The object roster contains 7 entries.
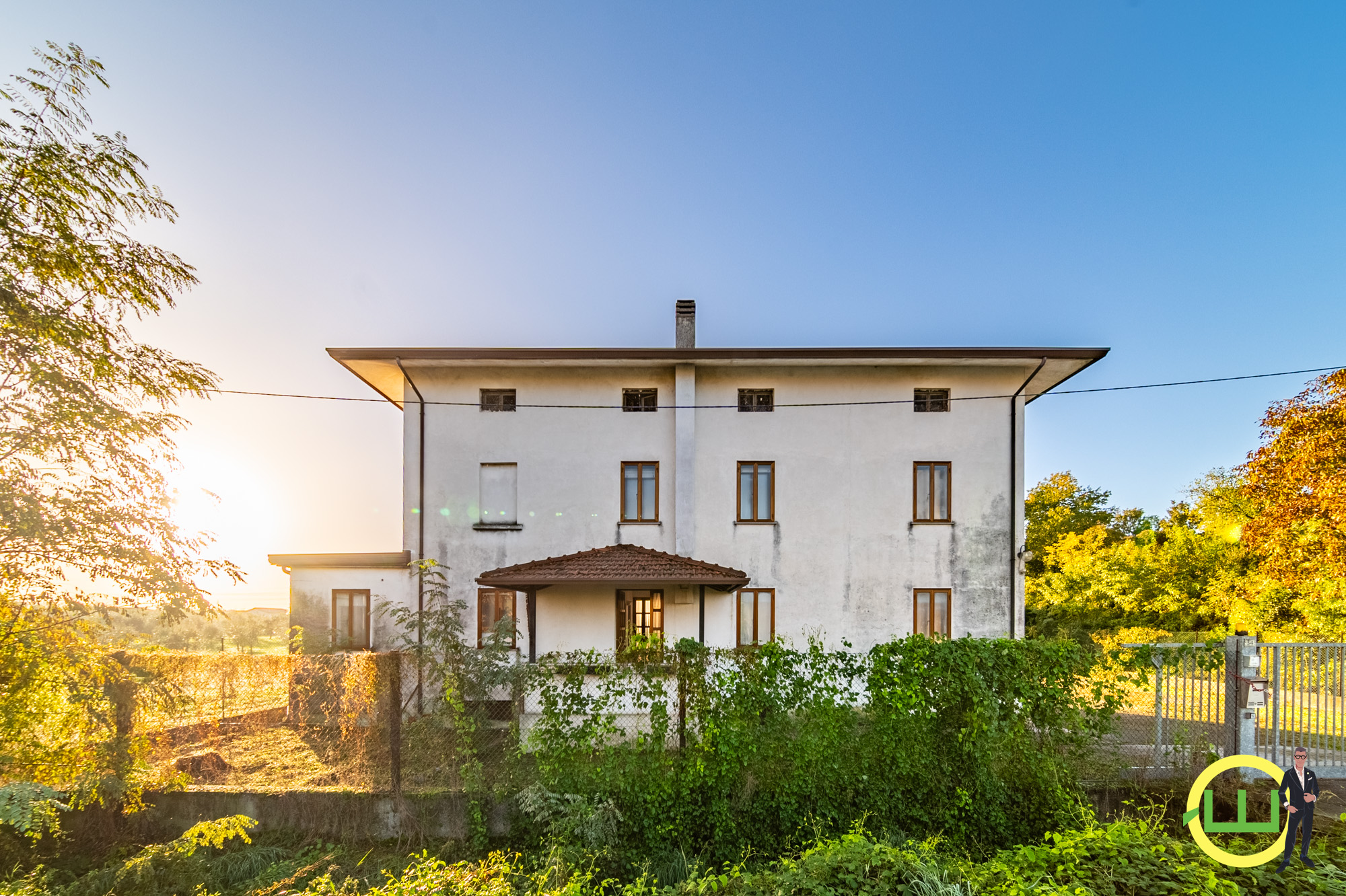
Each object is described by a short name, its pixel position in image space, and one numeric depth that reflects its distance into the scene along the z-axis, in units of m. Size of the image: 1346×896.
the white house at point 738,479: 11.52
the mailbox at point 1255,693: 6.48
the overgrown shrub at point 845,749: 6.02
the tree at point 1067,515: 25.81
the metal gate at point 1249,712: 6.67
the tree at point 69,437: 4.38
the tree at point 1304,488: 13.02
